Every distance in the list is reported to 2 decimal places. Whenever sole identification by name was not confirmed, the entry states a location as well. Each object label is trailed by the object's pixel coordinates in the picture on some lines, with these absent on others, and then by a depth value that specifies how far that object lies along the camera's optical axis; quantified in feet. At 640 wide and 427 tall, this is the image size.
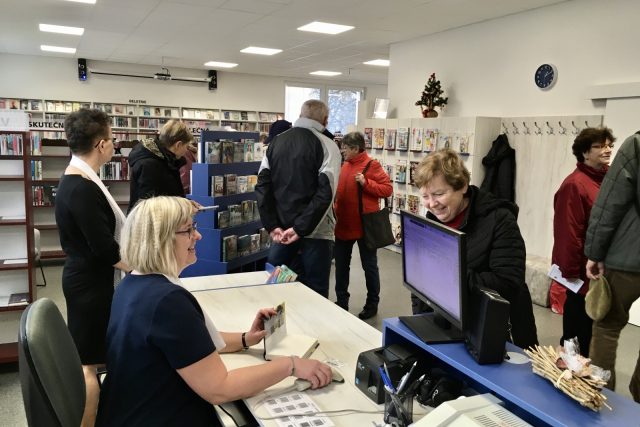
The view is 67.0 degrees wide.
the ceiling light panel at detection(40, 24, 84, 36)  23.42
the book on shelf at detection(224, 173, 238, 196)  13.00
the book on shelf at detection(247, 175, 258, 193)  14.02
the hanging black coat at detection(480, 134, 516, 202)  17.99
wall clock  16.80
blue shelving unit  12.46
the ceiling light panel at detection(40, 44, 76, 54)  29.45
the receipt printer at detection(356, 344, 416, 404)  4.83
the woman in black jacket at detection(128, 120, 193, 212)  10.75
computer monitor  4.40
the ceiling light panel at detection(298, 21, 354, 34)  21.48
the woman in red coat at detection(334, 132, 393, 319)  13.76
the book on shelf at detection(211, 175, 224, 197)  12.52
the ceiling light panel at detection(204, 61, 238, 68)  34.37
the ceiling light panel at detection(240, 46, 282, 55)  28.19
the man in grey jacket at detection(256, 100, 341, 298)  10.52
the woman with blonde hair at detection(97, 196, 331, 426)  4.38
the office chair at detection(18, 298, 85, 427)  3.93
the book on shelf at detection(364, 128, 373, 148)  24.26
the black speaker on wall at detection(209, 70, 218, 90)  38.01
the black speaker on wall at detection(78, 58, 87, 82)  33.81
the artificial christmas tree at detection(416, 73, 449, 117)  20.98
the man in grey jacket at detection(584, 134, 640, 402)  8.02
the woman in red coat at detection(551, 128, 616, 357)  9.82
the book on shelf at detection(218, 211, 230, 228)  12.58
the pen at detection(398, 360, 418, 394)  4.41
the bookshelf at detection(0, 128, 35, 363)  11.52
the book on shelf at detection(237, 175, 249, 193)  13.57
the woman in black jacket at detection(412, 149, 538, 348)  5.61
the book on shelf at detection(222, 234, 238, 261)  12.56
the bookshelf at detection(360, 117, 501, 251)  18.56
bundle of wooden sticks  3.51
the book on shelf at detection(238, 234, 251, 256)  13.28
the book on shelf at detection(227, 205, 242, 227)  13.05
